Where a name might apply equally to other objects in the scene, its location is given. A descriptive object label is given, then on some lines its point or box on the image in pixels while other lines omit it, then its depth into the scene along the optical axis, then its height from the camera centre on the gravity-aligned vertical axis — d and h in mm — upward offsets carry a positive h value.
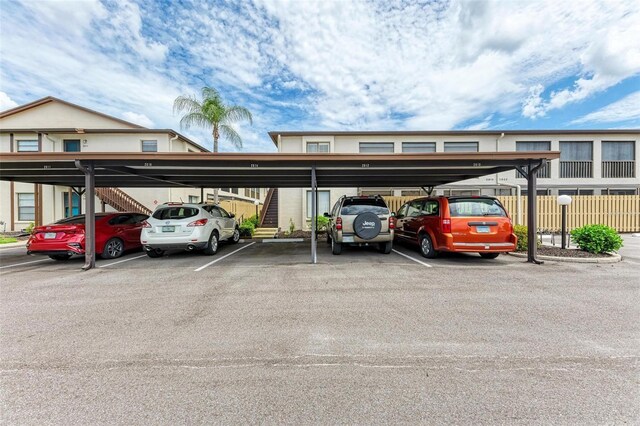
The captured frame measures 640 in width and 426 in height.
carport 7602 +1391
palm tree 17078 +5978
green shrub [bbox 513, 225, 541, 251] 9195 -854
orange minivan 7480 -376
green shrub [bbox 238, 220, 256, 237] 14088 -857
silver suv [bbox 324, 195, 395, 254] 8422 -320
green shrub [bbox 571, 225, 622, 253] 8289 -813
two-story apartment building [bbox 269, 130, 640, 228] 16141 +3445
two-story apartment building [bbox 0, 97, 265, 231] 17161 +3900
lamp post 9125 +76
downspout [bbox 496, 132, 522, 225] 13945 +150
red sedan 8047 -670
